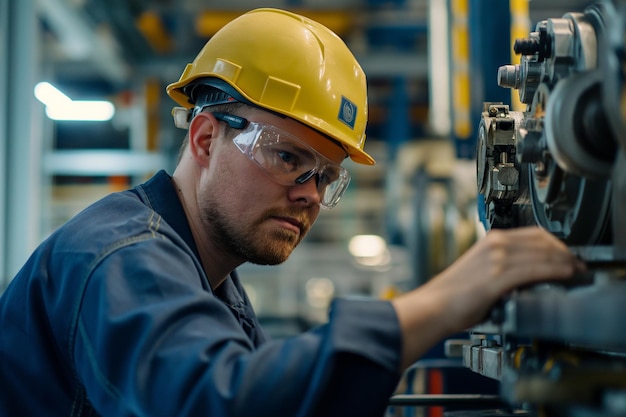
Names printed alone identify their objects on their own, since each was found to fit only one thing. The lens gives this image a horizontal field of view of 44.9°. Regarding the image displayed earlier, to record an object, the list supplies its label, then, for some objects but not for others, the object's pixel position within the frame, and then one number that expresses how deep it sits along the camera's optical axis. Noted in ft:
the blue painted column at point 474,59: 13.11
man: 3.46
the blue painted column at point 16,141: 15.08
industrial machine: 2.89
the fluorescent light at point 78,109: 20.20
